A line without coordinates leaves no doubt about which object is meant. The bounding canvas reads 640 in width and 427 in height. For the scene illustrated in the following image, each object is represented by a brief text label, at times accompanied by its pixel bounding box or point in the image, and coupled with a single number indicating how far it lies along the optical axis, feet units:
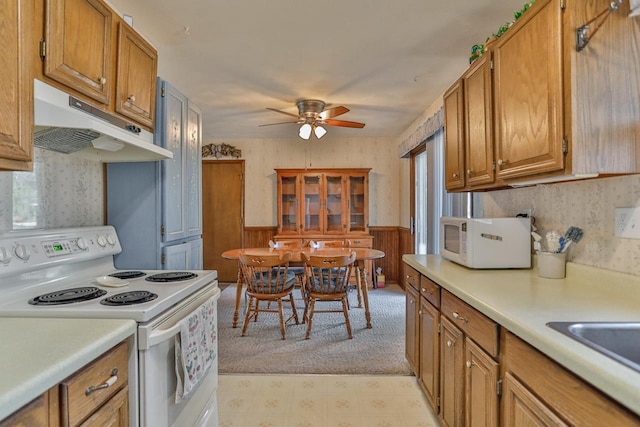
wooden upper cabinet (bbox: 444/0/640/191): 3.84
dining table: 10.78
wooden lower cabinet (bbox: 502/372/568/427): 2.93
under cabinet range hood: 3.66
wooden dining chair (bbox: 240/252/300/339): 9.60
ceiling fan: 10.98
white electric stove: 3.63
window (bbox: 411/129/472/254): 9.69
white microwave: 5.97
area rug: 8.26
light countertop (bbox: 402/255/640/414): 2.34
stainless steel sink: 3.09
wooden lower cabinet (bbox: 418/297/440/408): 5.80
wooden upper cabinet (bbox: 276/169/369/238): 16.05
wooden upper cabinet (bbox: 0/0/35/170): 2.99
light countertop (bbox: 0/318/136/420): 2.17
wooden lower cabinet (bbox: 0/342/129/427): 2.35
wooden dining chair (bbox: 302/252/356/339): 9.74
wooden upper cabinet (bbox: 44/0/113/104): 3.73
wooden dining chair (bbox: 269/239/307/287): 12.26
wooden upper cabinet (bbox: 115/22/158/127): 5.03
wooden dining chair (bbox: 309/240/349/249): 12.58
